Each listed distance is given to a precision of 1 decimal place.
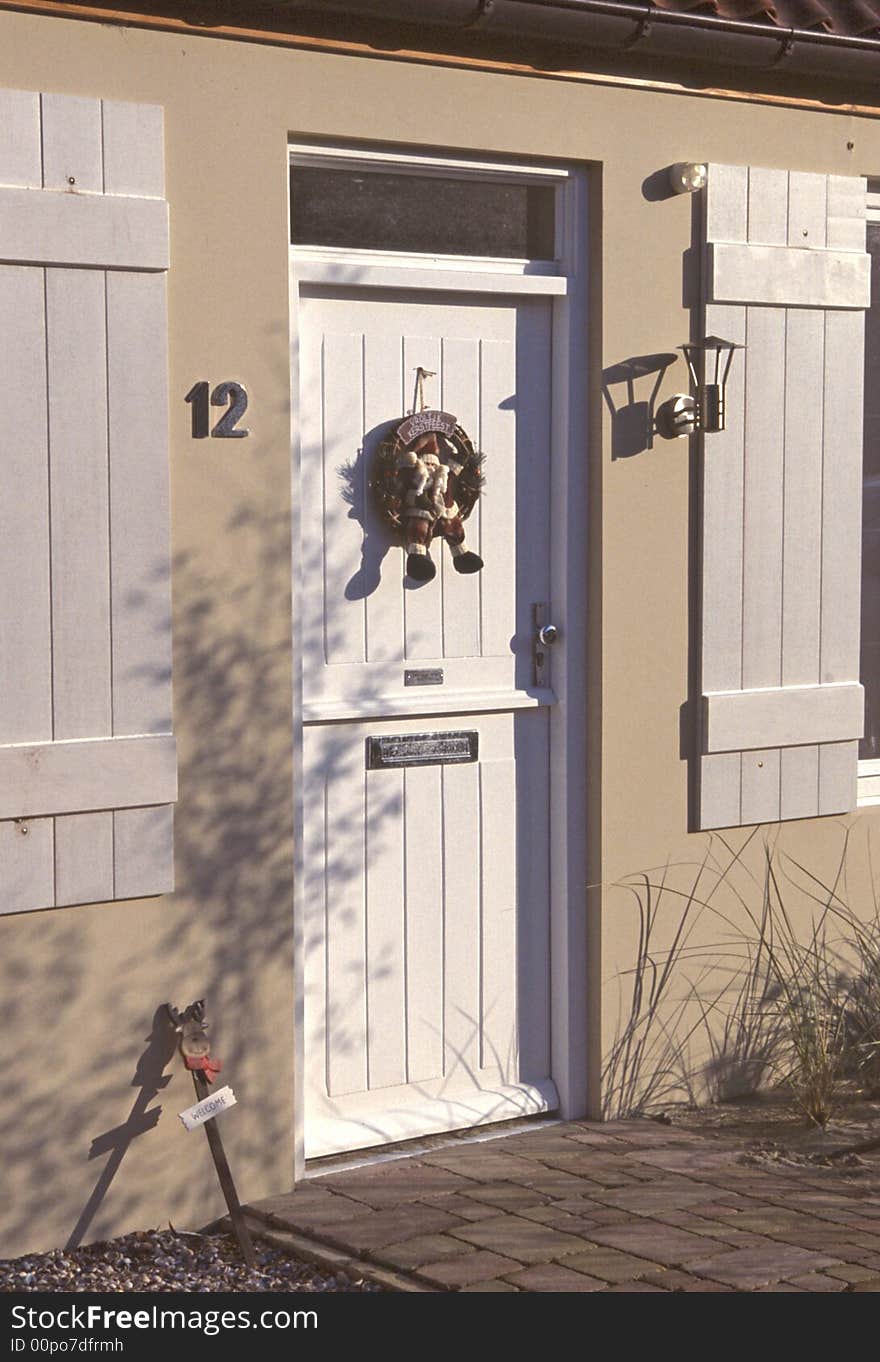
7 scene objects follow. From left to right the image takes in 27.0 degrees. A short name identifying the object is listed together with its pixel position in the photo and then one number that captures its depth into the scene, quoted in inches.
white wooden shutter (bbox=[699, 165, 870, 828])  235.1
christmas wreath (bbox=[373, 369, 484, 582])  212.4
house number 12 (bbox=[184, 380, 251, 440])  193.8
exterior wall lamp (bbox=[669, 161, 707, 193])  226.7
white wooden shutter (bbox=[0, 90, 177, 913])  181.8
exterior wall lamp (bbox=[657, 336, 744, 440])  229.0
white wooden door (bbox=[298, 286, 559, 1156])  211.5
